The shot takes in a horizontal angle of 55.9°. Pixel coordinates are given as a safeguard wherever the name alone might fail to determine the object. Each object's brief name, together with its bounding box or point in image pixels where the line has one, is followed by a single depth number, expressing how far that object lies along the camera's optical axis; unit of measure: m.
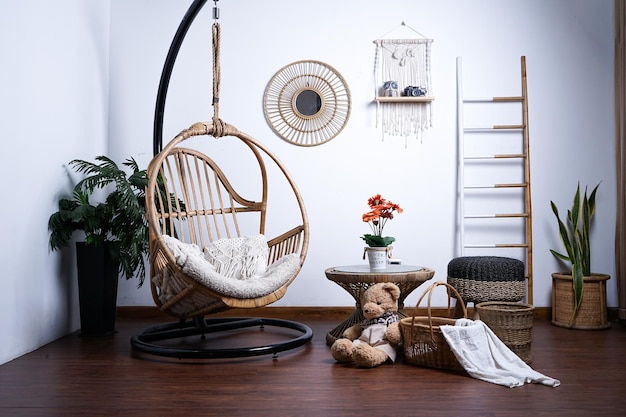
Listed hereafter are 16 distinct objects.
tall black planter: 3.57
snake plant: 3.90
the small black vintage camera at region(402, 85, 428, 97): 4.30
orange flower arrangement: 3.38
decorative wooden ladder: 4.30
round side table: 3.16
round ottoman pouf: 3.52
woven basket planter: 3.85
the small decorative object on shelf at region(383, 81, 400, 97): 4.31
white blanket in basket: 2.62
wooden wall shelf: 4.29
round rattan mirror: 4.38
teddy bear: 2.83
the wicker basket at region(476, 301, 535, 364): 2.82
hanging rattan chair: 2.94
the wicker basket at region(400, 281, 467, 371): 2.75
